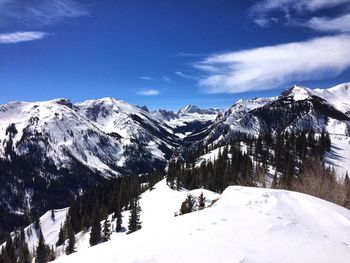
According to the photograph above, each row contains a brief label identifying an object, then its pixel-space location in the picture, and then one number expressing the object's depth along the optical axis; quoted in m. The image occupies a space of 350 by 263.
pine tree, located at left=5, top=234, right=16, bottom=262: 107.28
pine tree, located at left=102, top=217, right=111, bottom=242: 90.91
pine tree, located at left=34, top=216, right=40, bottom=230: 188.50
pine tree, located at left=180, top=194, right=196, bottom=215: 50.47
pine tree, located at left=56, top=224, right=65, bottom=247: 134.94
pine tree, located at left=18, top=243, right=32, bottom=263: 108.84
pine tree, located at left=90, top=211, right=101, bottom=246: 93.65
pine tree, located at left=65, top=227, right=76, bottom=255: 89.19
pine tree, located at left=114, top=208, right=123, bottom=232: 100.90
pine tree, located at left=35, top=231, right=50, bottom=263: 102.98
